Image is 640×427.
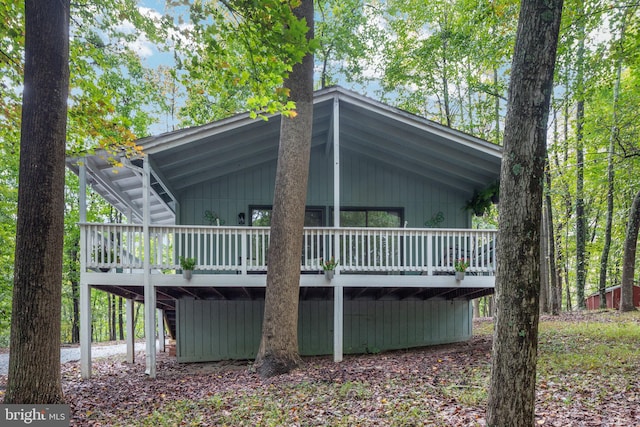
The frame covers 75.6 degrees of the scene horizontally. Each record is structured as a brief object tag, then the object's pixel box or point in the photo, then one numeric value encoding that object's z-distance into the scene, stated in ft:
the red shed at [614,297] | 56.08
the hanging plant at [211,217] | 33.76
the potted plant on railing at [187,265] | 25.88
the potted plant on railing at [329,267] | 26.94
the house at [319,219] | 26.45
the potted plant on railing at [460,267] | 26.86
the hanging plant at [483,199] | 32.14
